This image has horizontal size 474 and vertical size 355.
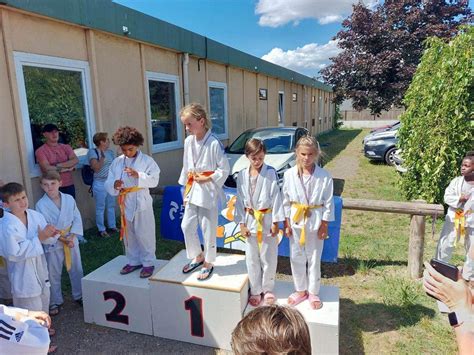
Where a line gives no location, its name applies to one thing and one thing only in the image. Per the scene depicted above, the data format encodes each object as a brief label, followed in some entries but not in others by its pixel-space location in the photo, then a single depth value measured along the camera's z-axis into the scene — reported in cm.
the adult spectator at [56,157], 464
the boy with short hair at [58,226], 329
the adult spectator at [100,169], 521
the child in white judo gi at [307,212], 281
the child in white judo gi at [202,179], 304
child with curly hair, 318
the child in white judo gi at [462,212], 346
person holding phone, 124
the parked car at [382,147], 1144
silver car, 650
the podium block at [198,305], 287
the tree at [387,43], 1366
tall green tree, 527
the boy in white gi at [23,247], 275
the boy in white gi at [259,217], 290
